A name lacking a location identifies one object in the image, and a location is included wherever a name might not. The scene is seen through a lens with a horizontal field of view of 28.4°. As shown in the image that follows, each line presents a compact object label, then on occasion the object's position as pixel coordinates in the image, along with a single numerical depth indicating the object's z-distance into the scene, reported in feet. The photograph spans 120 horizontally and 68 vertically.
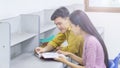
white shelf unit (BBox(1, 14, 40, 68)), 8.80
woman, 6.47
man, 8.11
